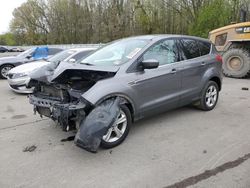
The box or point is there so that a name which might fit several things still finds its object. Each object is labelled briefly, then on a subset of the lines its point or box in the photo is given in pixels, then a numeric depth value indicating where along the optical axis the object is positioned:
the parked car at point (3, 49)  32.37
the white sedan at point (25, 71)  5.92
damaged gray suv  2.84
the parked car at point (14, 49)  31.94
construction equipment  7.56
